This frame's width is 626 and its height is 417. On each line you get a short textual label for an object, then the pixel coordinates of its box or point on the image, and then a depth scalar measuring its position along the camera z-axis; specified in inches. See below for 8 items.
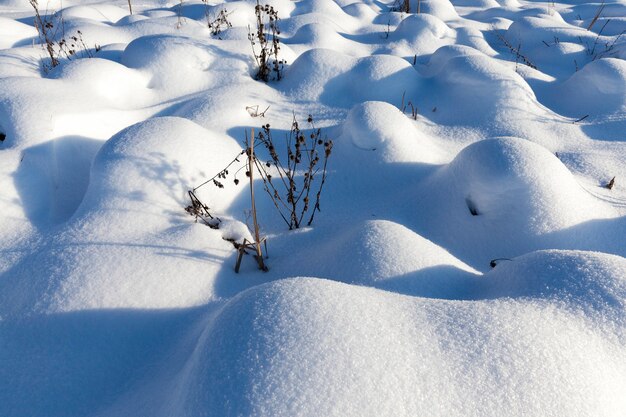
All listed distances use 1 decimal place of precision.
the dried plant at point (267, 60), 138.3
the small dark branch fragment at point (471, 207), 82.7
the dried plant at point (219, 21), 182.2
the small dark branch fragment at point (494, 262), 72.0
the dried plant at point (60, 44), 142.3
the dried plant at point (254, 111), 118.6
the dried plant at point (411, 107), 125.3
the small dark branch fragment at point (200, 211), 81.5
